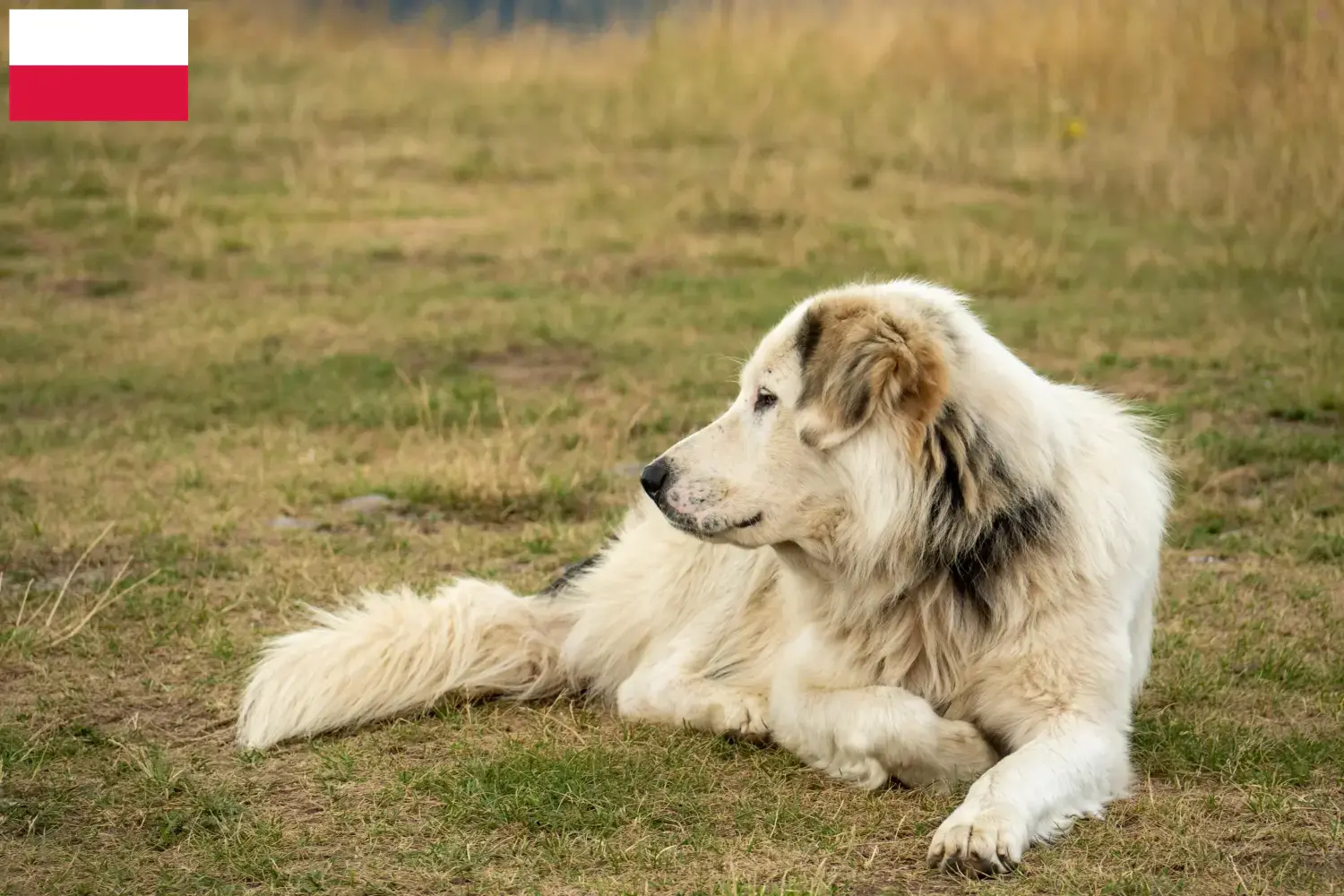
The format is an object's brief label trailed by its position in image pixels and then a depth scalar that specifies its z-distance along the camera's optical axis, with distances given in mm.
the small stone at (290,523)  12094
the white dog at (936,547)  7102
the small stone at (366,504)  12500
